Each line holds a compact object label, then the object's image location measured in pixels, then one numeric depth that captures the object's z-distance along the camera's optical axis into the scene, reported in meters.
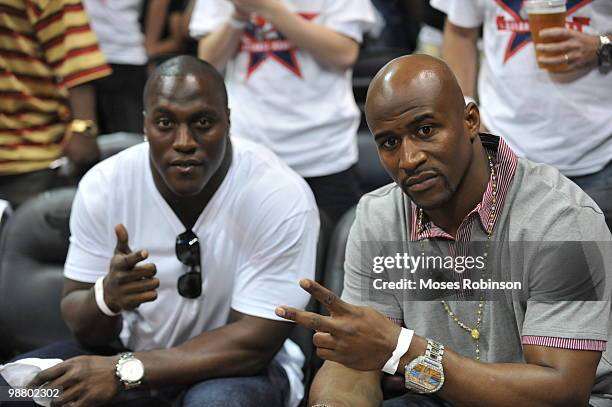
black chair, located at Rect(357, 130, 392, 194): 3.88
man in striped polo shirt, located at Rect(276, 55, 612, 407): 1.98
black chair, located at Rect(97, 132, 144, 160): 3.33
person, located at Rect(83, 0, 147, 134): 4.47
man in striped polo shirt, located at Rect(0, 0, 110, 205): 3.21
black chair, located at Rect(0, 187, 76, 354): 2.97
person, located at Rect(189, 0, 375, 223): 3.13
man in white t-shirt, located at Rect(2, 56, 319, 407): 2.46
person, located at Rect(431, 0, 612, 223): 2.62
